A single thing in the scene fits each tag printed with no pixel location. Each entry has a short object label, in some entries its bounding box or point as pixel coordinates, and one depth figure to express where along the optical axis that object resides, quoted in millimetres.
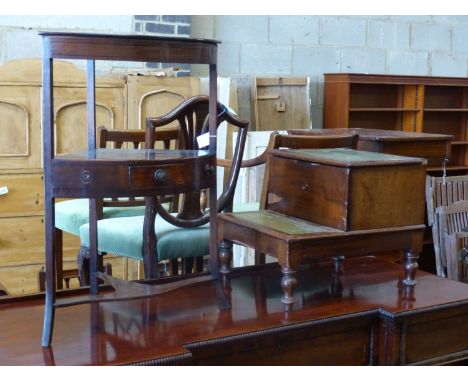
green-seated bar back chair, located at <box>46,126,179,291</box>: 3006
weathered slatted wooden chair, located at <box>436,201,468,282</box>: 3822
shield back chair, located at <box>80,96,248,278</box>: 2479
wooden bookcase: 5512
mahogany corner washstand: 1790
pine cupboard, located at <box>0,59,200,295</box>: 4141
